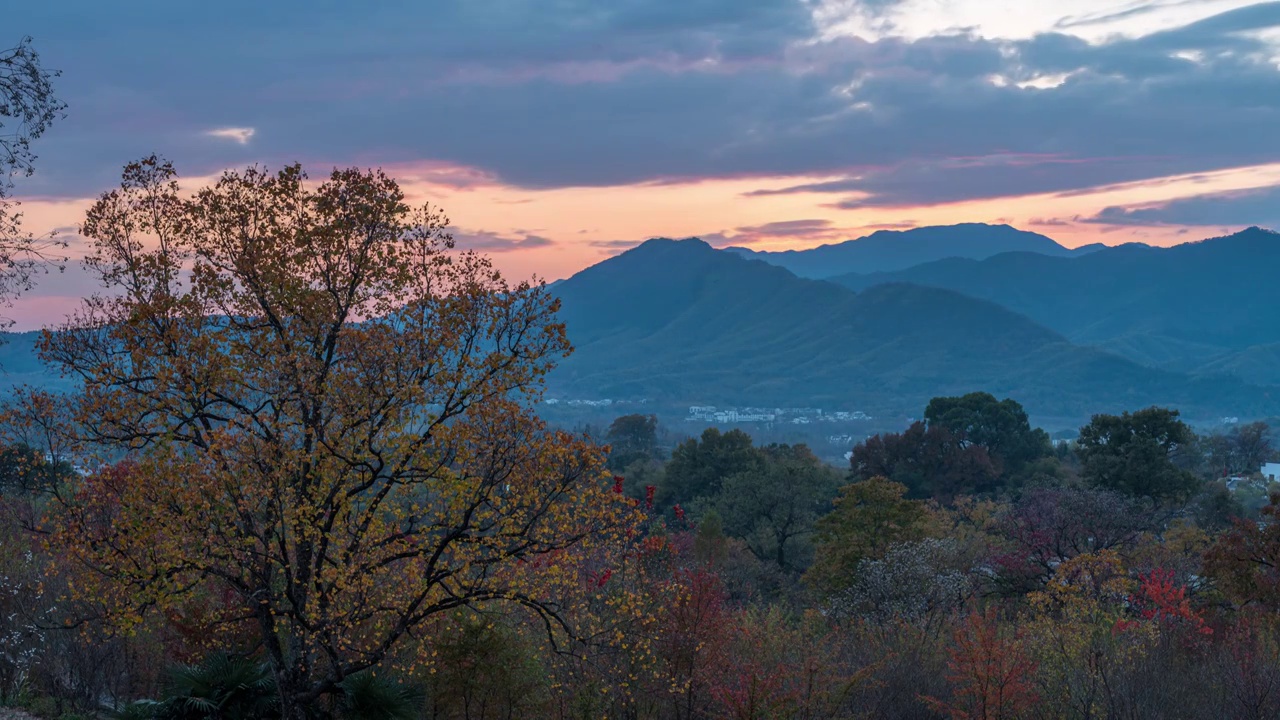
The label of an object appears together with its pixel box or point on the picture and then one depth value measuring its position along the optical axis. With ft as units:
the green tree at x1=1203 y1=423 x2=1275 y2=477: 370.12
